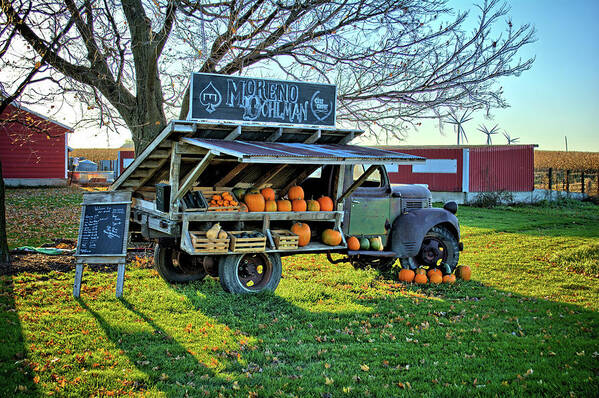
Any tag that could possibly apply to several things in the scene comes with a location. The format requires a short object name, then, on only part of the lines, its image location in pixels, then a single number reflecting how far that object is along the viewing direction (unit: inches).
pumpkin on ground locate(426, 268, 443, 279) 382.0
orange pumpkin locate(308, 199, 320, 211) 348.2
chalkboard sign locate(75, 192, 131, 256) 331.0
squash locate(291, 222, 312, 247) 336.8
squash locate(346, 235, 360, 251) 362.9
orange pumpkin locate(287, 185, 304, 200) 355.3
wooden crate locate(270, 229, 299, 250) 322.7
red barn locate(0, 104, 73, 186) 1147.9
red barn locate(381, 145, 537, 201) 1099.3
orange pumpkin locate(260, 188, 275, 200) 344.8
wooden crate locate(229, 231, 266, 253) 310.4
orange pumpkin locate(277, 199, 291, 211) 343.3
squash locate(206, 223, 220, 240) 306.3
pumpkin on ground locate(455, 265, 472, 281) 394.0
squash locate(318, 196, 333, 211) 351.3
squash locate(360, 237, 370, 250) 371.6
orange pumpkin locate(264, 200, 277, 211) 336.8
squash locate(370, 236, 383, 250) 376.2
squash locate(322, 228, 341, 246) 345.7
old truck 308.3
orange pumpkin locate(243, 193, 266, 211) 333.7
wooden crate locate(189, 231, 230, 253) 304.2
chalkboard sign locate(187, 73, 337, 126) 318.7
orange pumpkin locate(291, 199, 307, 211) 346.3
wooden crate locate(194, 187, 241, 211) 329.1
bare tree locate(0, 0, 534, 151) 412.5
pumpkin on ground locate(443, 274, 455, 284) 379.6
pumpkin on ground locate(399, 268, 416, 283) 380.8
